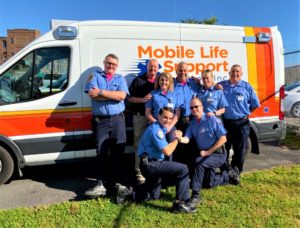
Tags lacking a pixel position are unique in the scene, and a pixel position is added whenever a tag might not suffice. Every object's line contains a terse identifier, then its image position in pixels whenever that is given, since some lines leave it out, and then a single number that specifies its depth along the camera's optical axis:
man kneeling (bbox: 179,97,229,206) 3.21
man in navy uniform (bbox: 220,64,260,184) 3.68
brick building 48.35
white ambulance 3.60
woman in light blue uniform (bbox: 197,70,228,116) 3.50
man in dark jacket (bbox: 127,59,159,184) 3.51
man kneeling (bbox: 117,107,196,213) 2.94
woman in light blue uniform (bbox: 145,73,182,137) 3.27
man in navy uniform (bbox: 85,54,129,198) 3.33
